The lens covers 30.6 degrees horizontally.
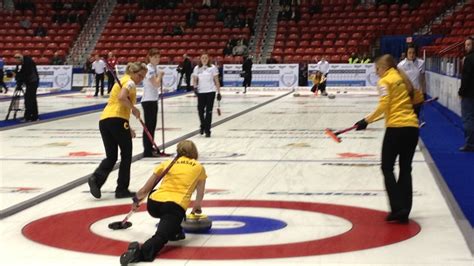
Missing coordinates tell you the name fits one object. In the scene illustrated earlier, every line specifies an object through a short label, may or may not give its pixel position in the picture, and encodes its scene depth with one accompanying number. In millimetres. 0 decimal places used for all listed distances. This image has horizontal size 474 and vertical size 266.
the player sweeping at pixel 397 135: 8250
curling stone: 7773
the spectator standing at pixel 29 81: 20656
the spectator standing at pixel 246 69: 37562
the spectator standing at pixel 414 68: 15453
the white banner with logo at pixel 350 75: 38375
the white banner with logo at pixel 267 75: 39219
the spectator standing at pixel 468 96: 13436
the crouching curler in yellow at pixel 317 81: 33469
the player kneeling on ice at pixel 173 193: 6945
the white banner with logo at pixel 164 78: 39031
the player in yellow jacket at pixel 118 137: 9844
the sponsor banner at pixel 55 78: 40531
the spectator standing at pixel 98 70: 34219
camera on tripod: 21453
